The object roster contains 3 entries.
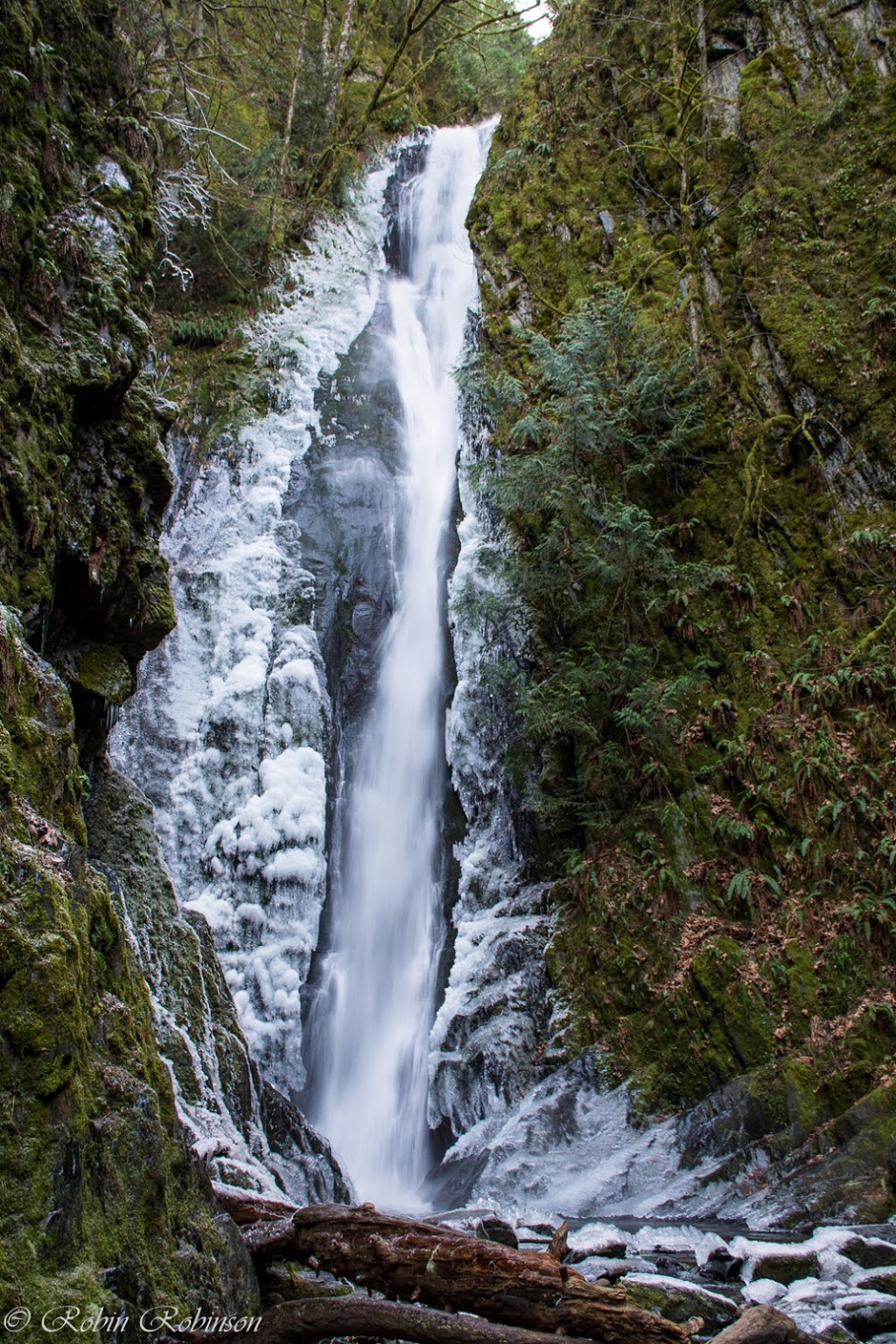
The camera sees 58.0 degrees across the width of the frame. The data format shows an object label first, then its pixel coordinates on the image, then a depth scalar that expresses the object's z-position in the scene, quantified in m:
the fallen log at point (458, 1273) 2.63
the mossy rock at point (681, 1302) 3.61
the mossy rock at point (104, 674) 6.16
